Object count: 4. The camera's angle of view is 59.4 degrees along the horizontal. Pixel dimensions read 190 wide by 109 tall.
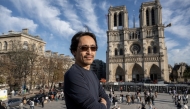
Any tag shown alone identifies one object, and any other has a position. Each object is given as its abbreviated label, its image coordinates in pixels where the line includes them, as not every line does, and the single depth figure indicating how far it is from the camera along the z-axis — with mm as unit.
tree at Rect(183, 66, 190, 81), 49516
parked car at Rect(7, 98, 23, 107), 19122
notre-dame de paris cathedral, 48969
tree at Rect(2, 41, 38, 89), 26611
